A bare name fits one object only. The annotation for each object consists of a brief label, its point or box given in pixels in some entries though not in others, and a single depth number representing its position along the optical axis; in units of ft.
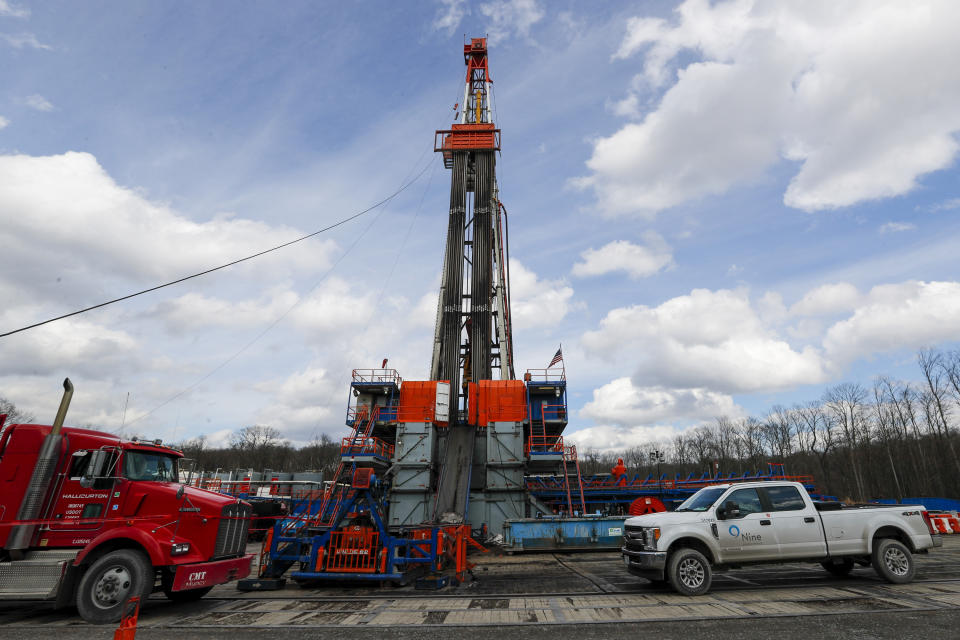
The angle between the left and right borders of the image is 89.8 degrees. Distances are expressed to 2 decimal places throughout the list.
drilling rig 34.04
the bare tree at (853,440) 169.37
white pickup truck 27.73
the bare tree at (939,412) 146.00
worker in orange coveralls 69.21
